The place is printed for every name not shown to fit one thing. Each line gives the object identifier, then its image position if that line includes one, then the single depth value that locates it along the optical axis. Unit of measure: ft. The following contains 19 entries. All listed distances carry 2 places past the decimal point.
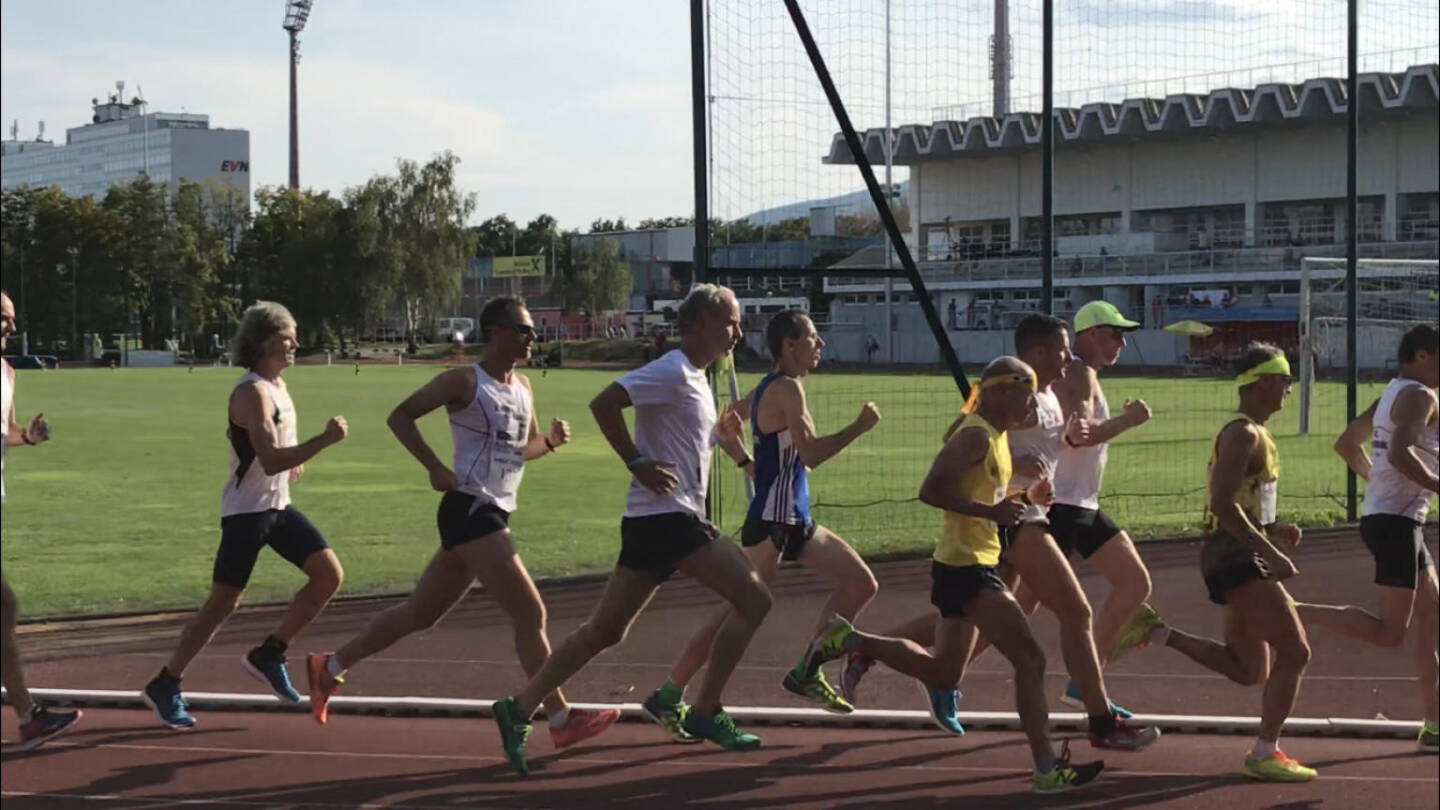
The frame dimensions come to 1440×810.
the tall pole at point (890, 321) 36.97
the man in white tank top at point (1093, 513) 24.17
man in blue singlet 23.24
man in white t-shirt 20.89
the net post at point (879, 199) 33.65
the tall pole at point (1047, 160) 38.63
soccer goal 92.94
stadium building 158.71
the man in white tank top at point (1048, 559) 21.52
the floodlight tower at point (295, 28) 346.33
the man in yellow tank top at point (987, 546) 19.92
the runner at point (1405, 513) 21.45
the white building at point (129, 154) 293.43
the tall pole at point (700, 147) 35.88
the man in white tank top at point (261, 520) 23.03
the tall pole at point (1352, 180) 45.65
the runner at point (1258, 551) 20.49
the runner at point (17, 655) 18.99
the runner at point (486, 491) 21.48
